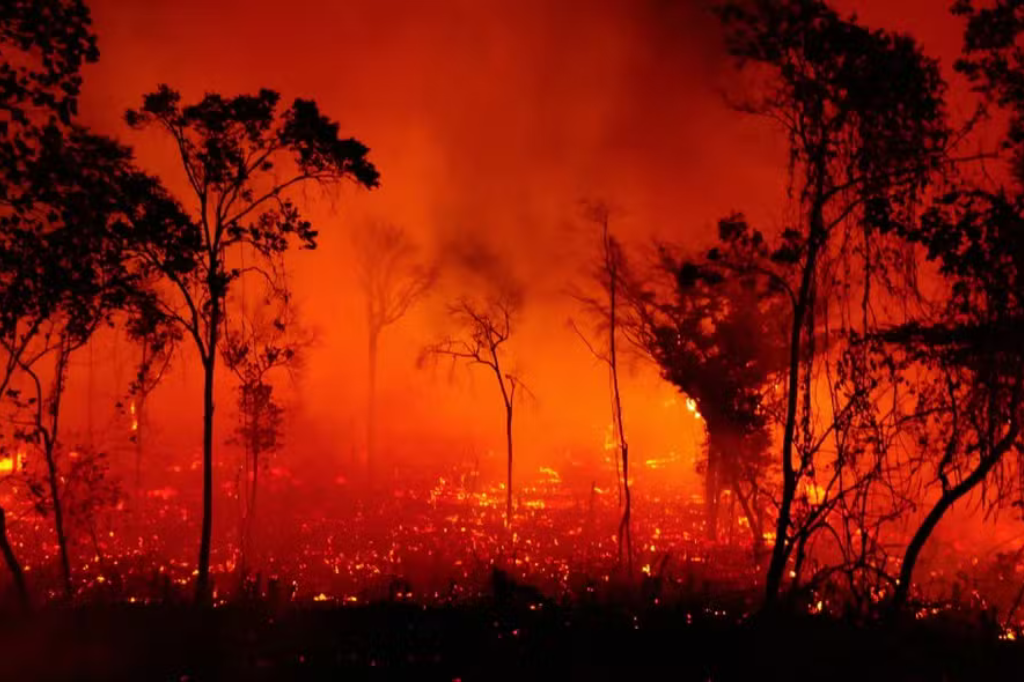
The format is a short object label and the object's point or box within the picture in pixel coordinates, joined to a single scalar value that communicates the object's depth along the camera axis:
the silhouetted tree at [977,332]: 9.41
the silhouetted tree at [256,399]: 20.66
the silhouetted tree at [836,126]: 10.10
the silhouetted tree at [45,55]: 8.45
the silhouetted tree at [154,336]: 13.72
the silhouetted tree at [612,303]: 22.78
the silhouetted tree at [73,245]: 9.58
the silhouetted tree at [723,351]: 23.73
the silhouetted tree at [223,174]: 13.53
